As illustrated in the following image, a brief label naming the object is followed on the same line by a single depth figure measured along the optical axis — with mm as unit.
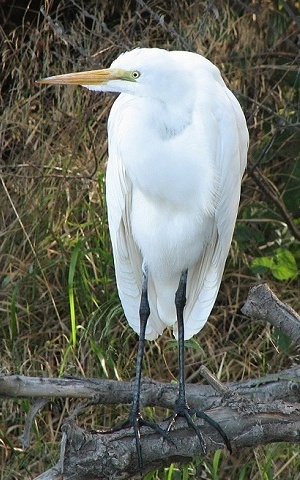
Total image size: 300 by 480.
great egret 10795
